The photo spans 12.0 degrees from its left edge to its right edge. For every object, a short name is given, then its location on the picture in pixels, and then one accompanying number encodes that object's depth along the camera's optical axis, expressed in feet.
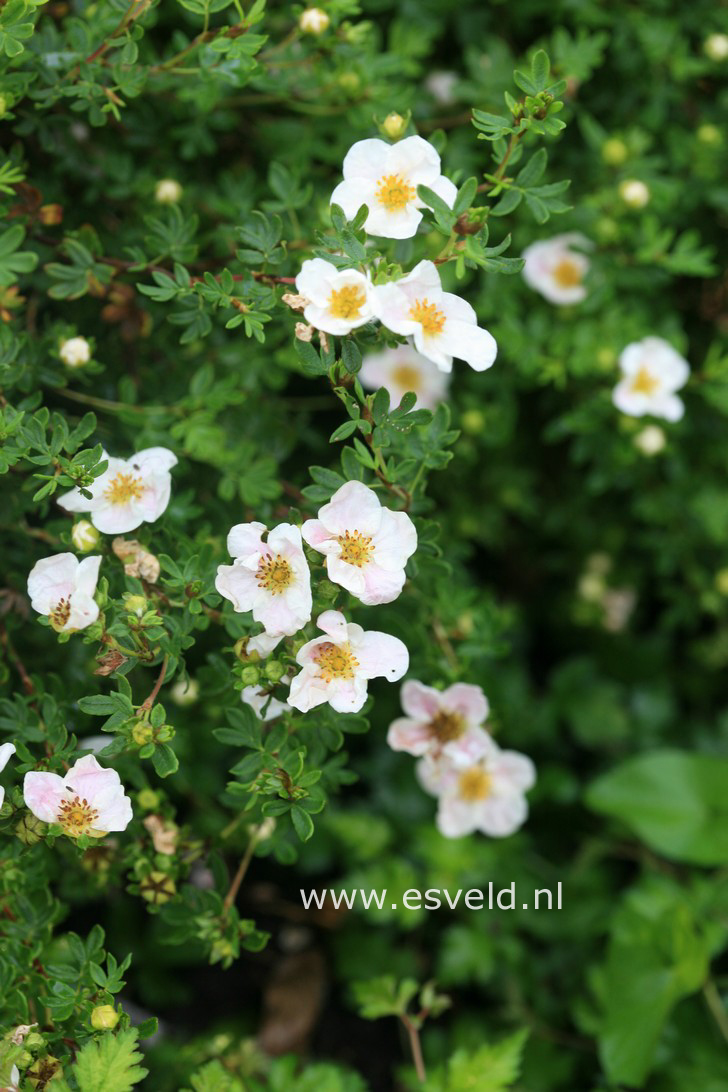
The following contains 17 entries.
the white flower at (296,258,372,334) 2.58
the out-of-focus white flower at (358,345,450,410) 3.13
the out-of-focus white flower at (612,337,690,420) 3.06
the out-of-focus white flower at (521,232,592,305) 3.12
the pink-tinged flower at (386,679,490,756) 2.80
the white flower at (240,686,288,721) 2.65
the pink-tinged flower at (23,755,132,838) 2.60
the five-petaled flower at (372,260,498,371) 2.59
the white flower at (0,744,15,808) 2.61
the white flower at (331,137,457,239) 2.65
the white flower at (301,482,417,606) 2.60
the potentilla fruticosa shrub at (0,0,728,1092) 2.63
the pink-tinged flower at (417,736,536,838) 2.83
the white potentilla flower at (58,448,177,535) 2.67
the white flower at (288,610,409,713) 2.60
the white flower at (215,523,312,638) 2.59
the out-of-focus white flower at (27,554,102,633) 2.61
